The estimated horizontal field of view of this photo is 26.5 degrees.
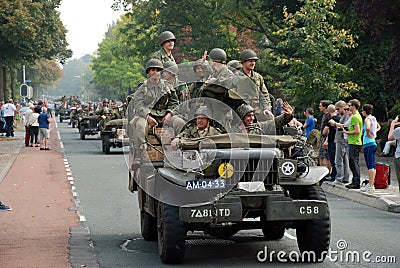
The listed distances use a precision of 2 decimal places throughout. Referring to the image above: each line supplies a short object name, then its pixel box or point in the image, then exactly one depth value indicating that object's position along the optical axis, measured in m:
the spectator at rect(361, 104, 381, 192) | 18.11
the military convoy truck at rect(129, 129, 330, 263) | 9.84
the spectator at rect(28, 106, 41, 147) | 36.12
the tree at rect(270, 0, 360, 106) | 24.84
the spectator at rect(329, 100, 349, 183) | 19.45
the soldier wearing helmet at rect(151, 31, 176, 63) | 13.05
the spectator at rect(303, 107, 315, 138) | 22.27
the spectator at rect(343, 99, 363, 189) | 18.41
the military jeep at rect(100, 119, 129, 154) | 32.09
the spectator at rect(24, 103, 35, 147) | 37.19
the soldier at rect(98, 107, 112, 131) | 35.08
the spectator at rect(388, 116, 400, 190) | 15.93
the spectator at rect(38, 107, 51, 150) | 34.40
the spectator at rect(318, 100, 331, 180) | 20.36
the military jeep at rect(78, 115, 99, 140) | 42.84
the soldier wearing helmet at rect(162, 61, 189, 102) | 12.03
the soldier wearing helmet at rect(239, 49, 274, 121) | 11.70
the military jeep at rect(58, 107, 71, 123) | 80.18
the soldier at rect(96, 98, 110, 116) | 37.28
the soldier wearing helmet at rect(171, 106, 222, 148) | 10.80
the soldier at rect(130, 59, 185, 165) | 11.91
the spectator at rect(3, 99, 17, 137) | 43.21
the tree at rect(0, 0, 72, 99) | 44.16
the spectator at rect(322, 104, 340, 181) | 20.00
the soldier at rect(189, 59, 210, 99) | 11.58
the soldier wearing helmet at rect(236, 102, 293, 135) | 10.96
